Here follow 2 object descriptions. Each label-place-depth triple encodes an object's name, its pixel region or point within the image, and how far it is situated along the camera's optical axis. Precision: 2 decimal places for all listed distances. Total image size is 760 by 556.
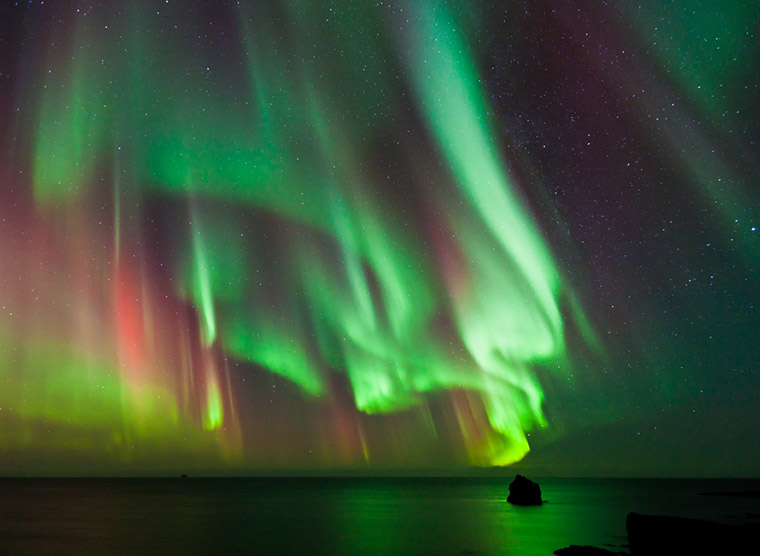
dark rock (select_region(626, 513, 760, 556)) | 25.08
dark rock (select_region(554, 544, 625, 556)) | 32.78
